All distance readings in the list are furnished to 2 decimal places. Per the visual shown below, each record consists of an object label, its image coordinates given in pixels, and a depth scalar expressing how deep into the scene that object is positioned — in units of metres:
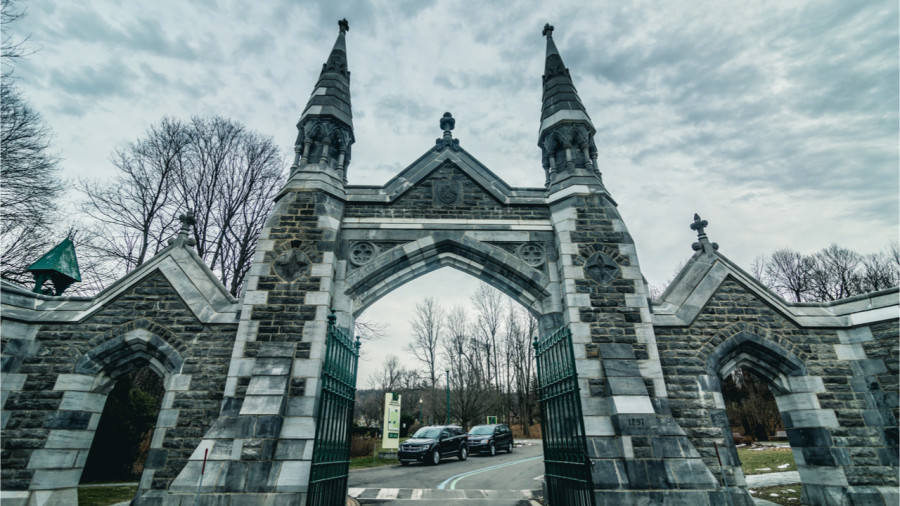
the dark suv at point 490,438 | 18.73
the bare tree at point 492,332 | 35.16
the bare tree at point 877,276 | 24.58
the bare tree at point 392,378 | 46.09
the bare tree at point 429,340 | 33.28
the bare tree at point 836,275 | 26.12
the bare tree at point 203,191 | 14.59
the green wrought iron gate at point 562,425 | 5.72
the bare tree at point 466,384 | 27.77
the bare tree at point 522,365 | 33.69
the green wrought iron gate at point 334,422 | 5.81
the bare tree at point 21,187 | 12.51
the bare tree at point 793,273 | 27.42
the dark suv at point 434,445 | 14.89
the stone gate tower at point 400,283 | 5.85
